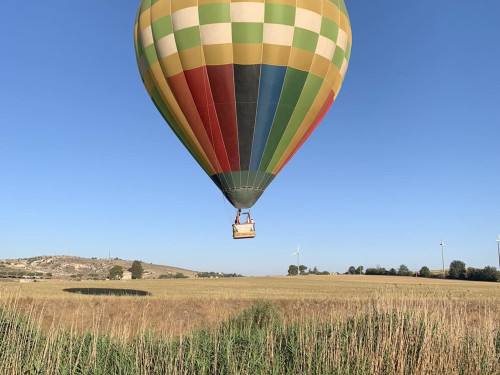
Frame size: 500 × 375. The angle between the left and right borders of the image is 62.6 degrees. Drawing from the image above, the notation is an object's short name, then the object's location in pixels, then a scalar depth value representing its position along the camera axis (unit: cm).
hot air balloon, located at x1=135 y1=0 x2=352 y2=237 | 2078
